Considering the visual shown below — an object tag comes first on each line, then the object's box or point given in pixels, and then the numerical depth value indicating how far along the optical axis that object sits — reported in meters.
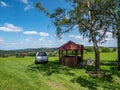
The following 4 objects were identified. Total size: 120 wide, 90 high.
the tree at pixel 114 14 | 8.92
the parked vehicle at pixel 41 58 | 13.40
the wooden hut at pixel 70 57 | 11.69
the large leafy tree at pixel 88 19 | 9.13
